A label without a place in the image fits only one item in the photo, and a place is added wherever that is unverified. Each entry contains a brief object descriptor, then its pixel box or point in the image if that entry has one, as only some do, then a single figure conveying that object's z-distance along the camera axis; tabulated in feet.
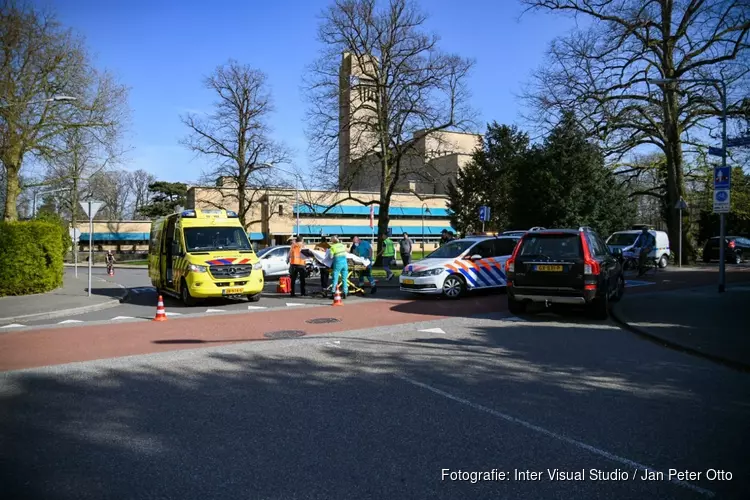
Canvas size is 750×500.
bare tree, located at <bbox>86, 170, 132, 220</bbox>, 249.65
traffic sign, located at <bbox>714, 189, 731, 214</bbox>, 46.85
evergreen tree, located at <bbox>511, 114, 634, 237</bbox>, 106.83
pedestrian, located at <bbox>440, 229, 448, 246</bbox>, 73.14
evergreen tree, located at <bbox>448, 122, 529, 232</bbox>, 144.97
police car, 46.85
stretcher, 51.90
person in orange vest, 53.11
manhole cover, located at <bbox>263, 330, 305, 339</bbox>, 29.91
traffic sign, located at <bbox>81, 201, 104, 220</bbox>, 56.59
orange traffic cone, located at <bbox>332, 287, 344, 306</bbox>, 45.59
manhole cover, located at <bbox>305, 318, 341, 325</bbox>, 35.76
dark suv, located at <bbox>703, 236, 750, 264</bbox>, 102.12
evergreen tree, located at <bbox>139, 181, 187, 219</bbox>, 238.27
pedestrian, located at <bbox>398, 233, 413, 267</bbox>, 72.08
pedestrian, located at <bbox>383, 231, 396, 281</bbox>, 64.13
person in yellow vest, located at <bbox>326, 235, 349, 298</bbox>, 48.30
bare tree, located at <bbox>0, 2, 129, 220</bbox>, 81.10
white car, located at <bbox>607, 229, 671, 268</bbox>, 82.57
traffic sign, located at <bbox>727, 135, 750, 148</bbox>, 43.52
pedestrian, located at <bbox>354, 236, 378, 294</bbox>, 53.88
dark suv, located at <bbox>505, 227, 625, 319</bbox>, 33.71
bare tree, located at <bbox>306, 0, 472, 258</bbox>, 86.28
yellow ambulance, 45.80
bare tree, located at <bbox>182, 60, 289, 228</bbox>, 125.18
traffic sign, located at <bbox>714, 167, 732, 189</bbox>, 47.16
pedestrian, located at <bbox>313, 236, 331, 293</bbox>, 53.93
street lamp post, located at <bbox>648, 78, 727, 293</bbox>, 48.48
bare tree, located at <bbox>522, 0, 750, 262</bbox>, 78.89
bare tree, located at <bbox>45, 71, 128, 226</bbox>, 93.04
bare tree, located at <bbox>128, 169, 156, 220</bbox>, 262.88
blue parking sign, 75.84
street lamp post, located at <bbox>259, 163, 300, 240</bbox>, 121.51
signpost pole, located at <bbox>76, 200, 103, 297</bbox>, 56.59
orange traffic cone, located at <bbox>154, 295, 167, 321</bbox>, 38.14
